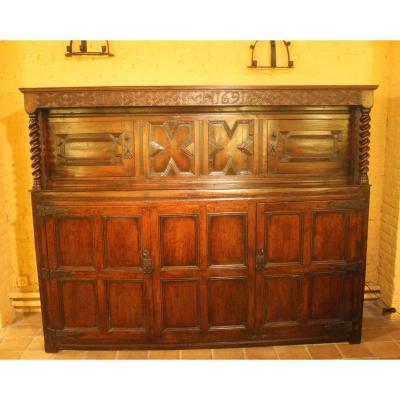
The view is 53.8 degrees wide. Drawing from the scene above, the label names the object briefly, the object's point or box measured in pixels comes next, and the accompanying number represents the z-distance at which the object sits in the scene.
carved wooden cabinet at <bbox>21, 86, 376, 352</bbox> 3.47
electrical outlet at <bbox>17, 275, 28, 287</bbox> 4.48
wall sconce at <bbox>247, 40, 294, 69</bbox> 4.13
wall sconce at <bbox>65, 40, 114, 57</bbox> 4.04
